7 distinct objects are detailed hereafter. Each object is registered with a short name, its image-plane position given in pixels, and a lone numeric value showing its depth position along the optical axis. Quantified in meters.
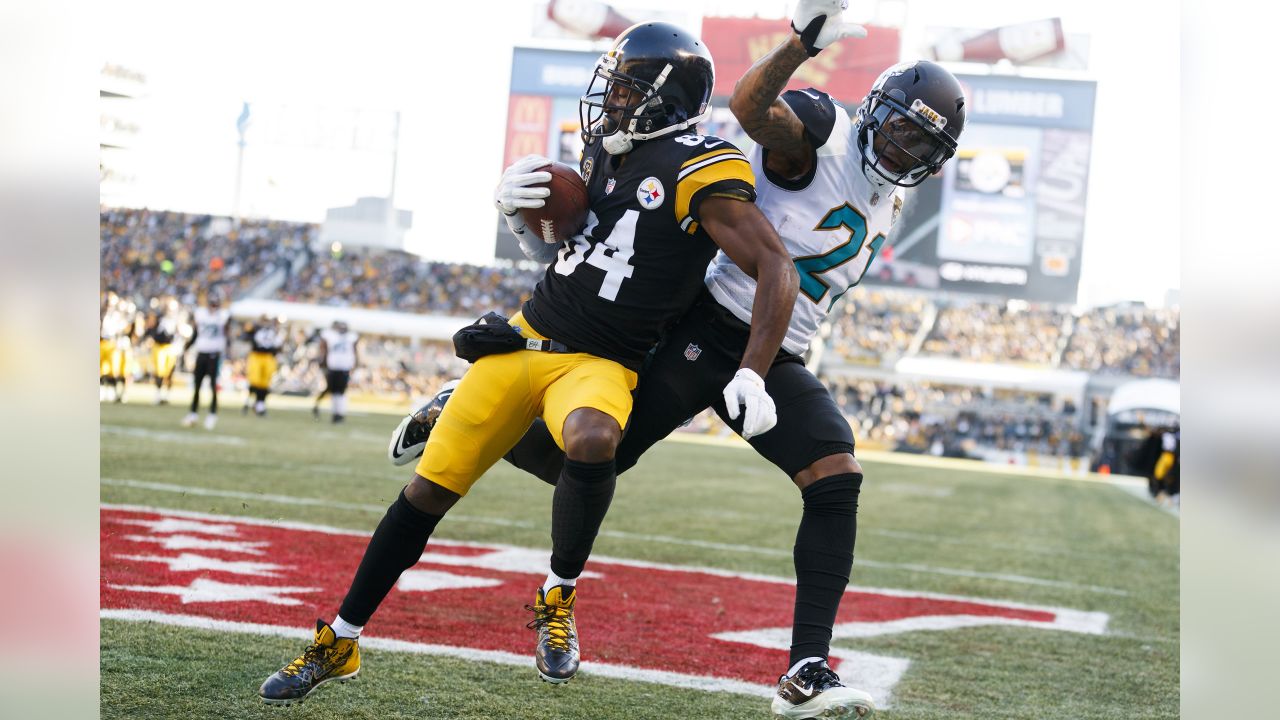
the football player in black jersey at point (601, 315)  3.40
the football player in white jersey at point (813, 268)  3.45
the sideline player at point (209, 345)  13.74
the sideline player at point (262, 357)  16.11
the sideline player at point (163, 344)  16.52
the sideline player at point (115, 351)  17.17
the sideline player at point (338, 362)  16.92
